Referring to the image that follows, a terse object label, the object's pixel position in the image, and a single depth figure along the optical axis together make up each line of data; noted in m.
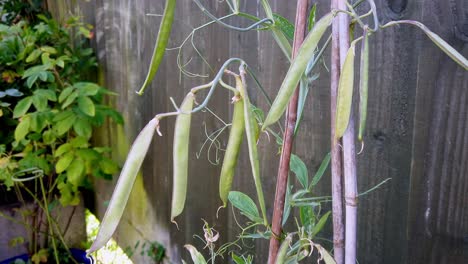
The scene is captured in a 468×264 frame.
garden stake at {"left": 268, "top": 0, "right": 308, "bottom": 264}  0.58
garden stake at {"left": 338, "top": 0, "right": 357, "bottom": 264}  0.53
